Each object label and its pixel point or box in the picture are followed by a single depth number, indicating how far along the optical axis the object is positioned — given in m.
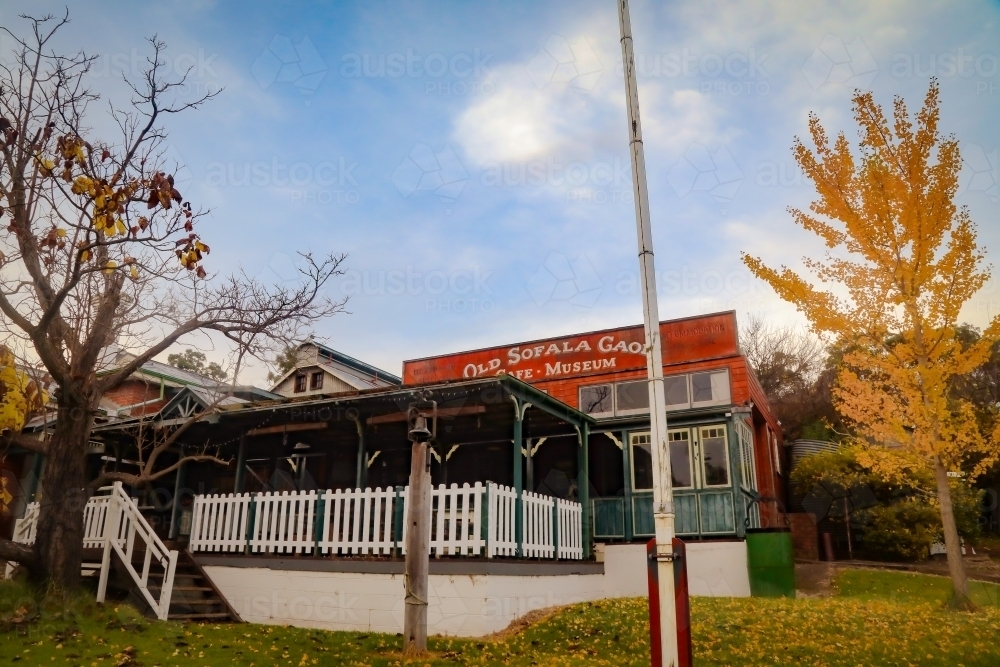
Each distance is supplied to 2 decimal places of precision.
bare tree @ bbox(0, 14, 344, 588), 8.61
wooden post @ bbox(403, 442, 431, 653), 8.38
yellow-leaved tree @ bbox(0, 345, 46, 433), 10.87
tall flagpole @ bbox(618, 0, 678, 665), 5.76
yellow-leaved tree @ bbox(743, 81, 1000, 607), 12.12
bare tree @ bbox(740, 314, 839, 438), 37.61
